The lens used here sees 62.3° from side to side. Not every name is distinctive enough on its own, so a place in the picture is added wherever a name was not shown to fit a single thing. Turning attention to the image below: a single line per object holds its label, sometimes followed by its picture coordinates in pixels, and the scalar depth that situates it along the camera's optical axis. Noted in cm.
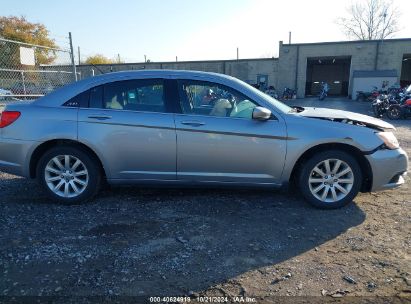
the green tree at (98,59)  5637
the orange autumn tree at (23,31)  3997
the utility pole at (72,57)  970
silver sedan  407
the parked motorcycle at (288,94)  3139
